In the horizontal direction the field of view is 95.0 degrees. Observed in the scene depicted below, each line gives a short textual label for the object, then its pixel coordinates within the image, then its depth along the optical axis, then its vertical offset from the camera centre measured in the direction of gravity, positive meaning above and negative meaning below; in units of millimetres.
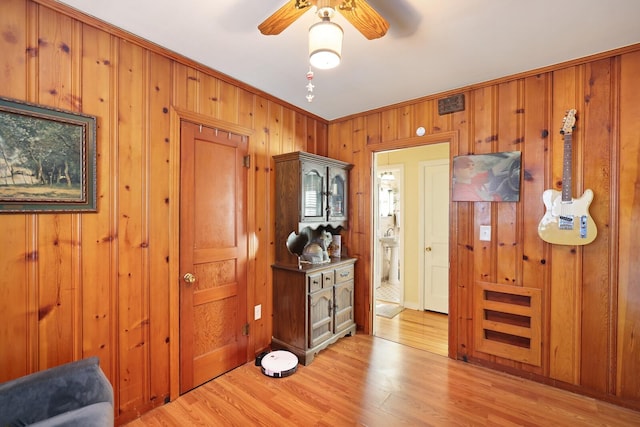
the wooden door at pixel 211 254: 2293 -366
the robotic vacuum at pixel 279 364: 2494 -1346
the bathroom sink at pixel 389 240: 5762 -571
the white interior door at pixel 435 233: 4129 -314
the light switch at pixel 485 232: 2661 -191
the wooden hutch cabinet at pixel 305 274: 2773 -632
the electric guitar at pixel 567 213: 2207 -12
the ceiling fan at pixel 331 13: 1339 +952
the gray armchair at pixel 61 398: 1278 -885
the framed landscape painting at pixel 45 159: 1525 +285
